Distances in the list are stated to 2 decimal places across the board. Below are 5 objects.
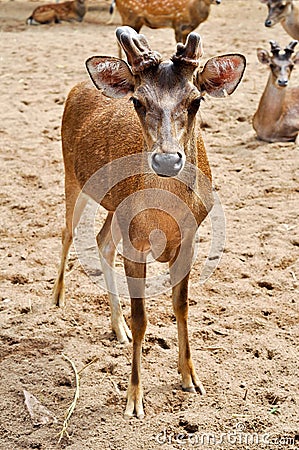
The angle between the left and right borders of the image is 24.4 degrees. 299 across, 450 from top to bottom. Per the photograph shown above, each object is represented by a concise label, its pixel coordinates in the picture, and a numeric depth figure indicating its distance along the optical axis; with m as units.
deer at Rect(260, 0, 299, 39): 9.38
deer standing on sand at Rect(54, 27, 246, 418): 2.88
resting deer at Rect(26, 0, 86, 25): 12.90
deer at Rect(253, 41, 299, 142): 7.11
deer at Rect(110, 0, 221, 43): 9.55
